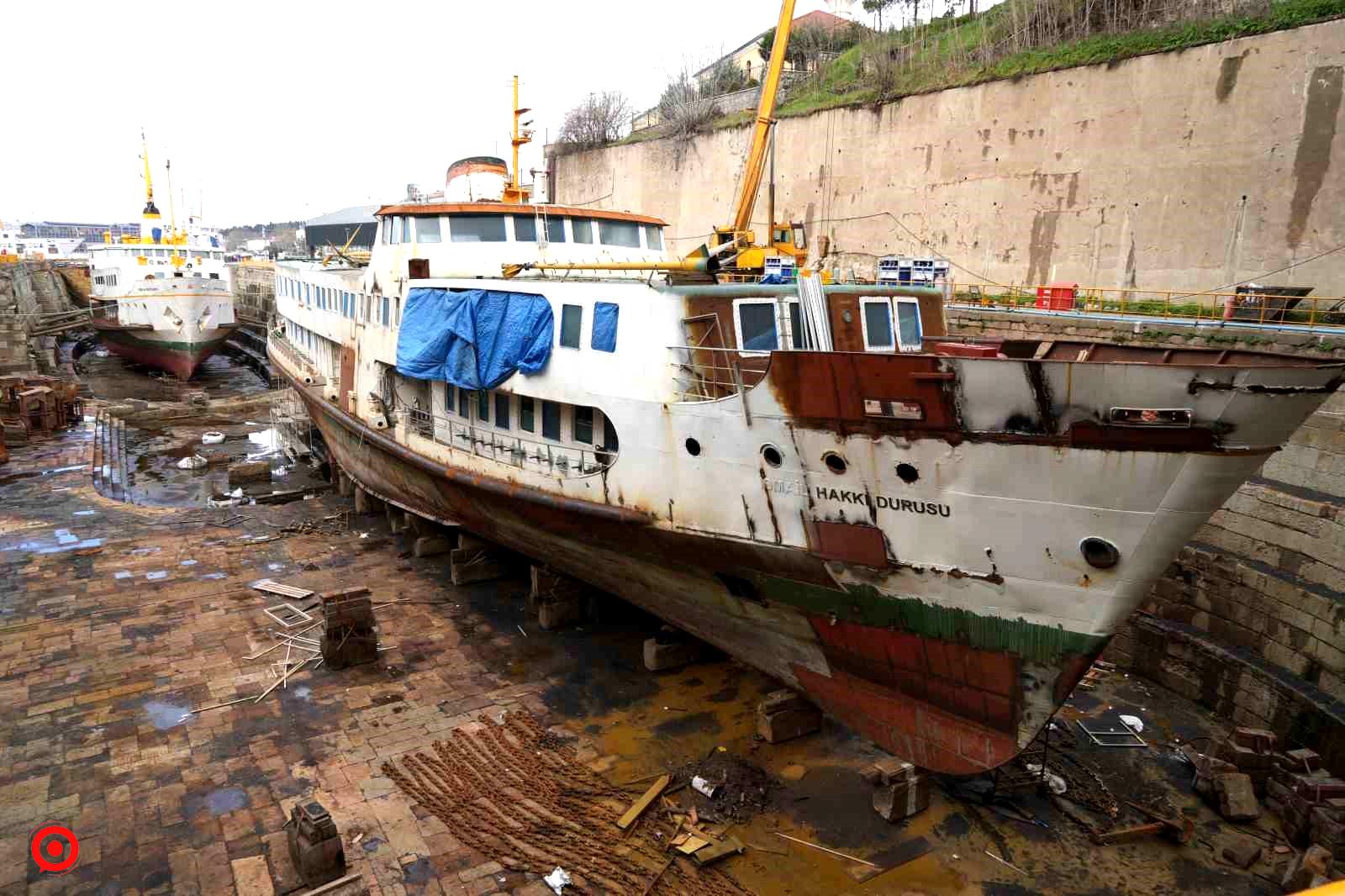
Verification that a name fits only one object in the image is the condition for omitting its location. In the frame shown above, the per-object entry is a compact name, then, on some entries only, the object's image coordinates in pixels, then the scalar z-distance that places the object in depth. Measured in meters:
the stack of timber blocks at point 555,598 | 11.70
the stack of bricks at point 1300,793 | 7.77
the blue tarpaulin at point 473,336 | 10.05
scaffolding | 23.48
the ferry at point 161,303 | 40.03
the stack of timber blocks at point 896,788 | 7.67
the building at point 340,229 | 71.31
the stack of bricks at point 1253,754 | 8.62
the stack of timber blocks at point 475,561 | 13.23
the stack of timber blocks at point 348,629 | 10.27
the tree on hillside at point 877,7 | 34.89
